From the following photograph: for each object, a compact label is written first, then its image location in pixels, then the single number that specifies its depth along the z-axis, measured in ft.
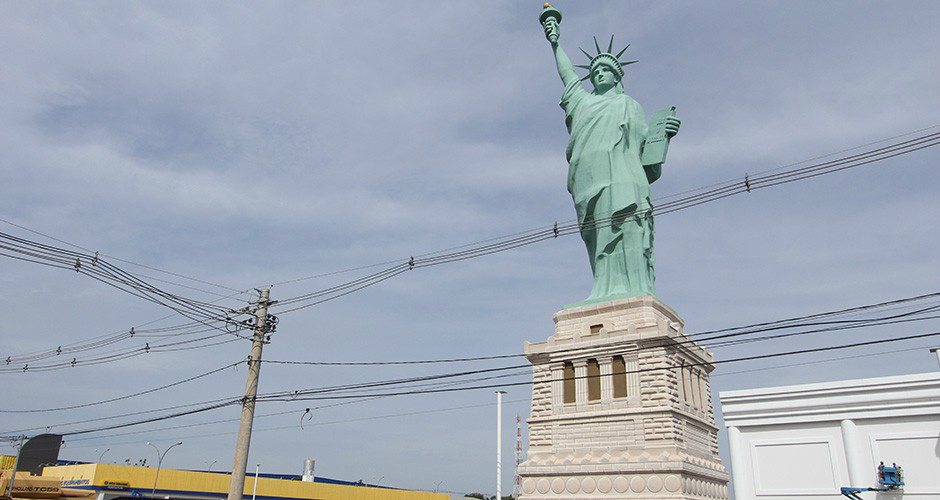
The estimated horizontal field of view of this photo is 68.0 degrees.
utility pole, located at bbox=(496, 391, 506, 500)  121.70
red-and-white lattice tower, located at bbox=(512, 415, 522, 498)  154.89
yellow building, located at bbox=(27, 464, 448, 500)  156.87
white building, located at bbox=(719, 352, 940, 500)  58.18
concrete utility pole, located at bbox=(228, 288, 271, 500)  64.90
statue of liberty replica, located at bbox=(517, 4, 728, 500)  93.45
